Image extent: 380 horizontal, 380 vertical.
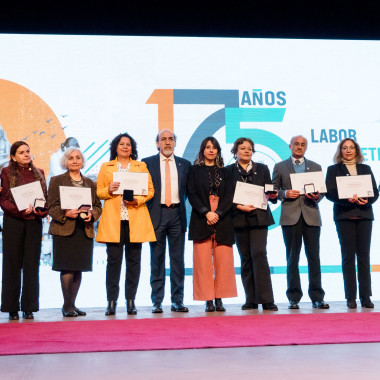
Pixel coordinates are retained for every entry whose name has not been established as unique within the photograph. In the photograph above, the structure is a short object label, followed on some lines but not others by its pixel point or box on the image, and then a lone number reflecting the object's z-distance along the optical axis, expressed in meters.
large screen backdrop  5.46
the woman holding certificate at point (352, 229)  4.75
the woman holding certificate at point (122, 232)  4.48
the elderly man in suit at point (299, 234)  4.76
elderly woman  4.50
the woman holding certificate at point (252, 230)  4.71
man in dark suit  4.66
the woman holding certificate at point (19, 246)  4.41
